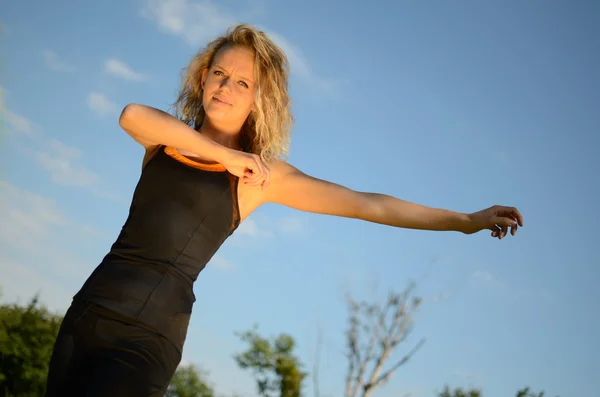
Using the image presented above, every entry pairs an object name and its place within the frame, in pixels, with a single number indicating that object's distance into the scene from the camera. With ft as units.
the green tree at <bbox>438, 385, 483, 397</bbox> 64.91
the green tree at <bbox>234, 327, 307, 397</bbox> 65.41
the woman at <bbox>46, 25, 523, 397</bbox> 7.06
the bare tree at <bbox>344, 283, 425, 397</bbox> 45.83
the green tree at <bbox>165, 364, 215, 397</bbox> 71.20
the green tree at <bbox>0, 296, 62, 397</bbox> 40.68
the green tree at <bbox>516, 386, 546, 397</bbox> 60.90
